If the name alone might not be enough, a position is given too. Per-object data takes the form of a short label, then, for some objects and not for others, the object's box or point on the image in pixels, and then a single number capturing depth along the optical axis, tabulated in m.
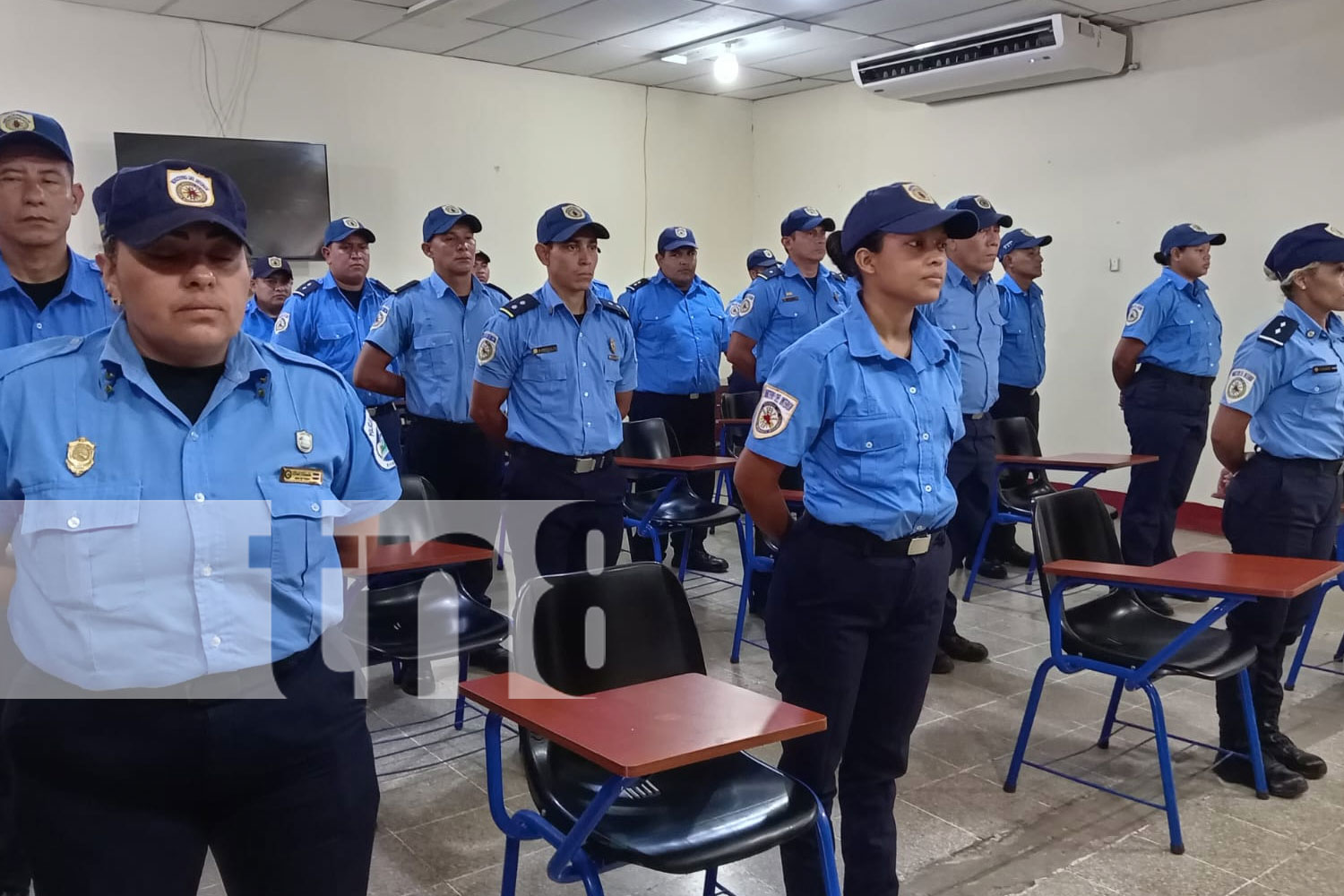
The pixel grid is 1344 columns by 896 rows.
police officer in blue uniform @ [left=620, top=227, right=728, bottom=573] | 6.23
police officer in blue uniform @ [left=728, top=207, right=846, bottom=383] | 5.58
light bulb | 7.65
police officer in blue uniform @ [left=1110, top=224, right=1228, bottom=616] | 5.27
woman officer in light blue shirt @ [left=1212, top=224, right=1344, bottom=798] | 3.37
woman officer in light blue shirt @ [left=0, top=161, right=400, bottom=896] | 1.31
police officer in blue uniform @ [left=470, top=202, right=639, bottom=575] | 3.71
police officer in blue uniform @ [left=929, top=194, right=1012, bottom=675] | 4.44
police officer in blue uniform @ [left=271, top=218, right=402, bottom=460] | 5.16
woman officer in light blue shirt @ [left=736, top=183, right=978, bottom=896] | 2.25
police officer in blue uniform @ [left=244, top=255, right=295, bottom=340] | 5.72
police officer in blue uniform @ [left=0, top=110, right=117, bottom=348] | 2.34
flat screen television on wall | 6.64
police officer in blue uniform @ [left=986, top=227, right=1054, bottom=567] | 6.23
